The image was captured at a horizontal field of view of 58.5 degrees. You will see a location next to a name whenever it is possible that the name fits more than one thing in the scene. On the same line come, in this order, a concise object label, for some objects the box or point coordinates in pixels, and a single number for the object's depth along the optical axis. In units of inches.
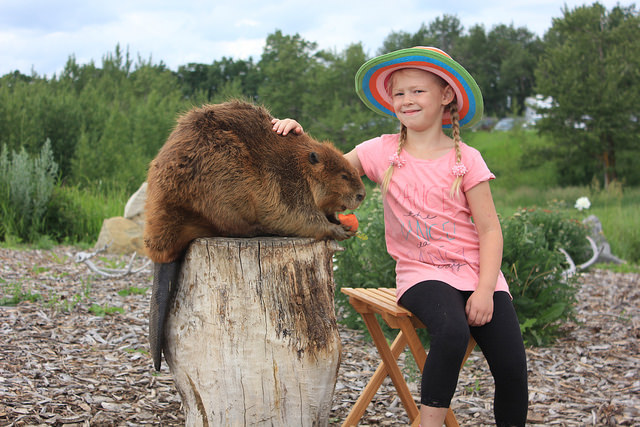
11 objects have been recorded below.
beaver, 97.5
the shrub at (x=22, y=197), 317.7
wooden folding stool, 98.4
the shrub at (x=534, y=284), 167.0
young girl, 92.1
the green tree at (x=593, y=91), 717.3
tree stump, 95.2
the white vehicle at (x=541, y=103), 790.1
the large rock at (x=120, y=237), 308.8
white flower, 340.8
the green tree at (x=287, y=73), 713.6
